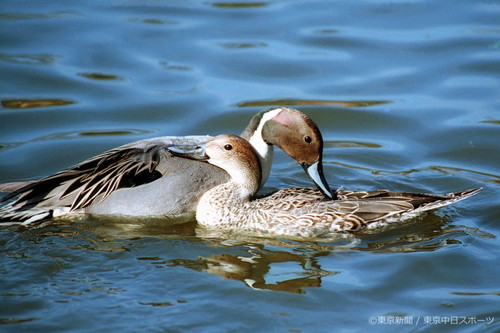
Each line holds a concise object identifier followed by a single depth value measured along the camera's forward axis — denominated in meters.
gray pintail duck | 15.87
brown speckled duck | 15.19
